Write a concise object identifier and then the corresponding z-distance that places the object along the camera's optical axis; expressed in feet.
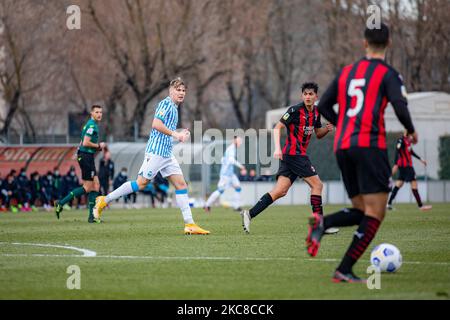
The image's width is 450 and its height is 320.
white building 131.23
